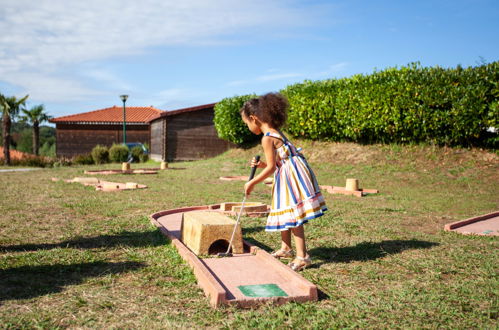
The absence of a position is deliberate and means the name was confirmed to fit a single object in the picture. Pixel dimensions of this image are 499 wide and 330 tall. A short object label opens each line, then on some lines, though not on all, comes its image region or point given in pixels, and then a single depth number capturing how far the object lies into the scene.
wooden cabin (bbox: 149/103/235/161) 26.50
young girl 4.21
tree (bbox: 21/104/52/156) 42.26
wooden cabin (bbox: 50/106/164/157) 33.72
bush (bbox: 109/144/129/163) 24.78
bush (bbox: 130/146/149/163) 27.06
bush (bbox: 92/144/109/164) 24.73
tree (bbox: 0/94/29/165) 26.72
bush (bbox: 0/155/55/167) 24.84
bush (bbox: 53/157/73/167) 24.00
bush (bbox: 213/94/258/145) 22.16
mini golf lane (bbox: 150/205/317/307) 3.25
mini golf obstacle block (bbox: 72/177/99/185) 12.72
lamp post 26.30
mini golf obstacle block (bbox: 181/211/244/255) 4.60
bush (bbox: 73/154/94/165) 24.99
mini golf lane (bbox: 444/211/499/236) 5.97
